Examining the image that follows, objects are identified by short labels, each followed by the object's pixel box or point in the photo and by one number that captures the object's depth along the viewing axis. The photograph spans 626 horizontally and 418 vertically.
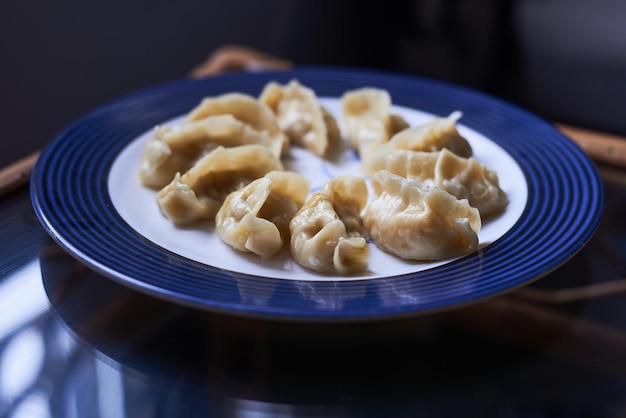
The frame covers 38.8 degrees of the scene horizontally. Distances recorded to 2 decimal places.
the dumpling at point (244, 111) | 0.47
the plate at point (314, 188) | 0.33
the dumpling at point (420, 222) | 0.37
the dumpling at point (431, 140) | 0.45
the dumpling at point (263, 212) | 0.37
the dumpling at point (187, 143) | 0.43
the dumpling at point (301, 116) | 0.48
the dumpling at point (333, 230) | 0.36
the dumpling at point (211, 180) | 0.40
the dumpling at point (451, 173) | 0.41
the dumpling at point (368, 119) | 0.47
